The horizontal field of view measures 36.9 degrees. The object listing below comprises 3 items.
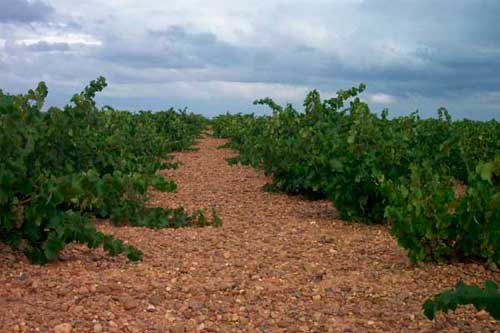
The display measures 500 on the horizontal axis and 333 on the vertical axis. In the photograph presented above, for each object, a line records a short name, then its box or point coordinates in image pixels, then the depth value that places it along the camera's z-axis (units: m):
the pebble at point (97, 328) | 4.32
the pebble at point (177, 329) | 4.38
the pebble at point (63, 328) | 4.28
